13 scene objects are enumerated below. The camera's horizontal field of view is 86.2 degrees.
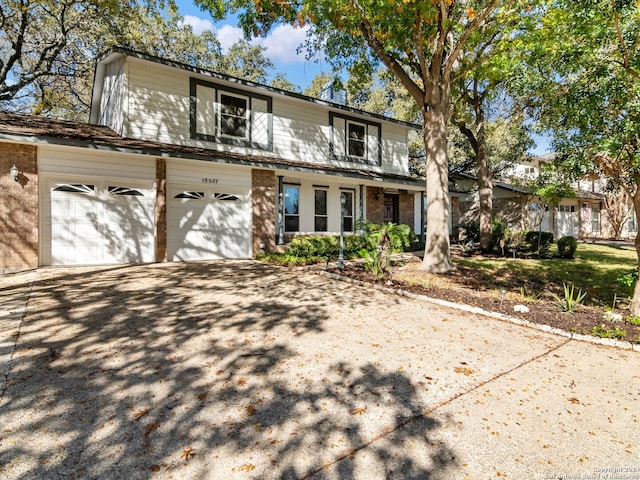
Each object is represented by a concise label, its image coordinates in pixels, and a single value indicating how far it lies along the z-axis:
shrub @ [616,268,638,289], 6.19
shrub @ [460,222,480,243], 19.59
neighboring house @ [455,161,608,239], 22.94
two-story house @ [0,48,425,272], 8.99
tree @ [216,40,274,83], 28.56
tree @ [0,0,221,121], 15.64
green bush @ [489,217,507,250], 16.40
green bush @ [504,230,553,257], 15.30
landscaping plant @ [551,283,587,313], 5.89
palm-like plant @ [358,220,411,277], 8.73
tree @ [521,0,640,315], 4.89
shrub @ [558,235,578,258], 13.63
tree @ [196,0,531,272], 8.17
